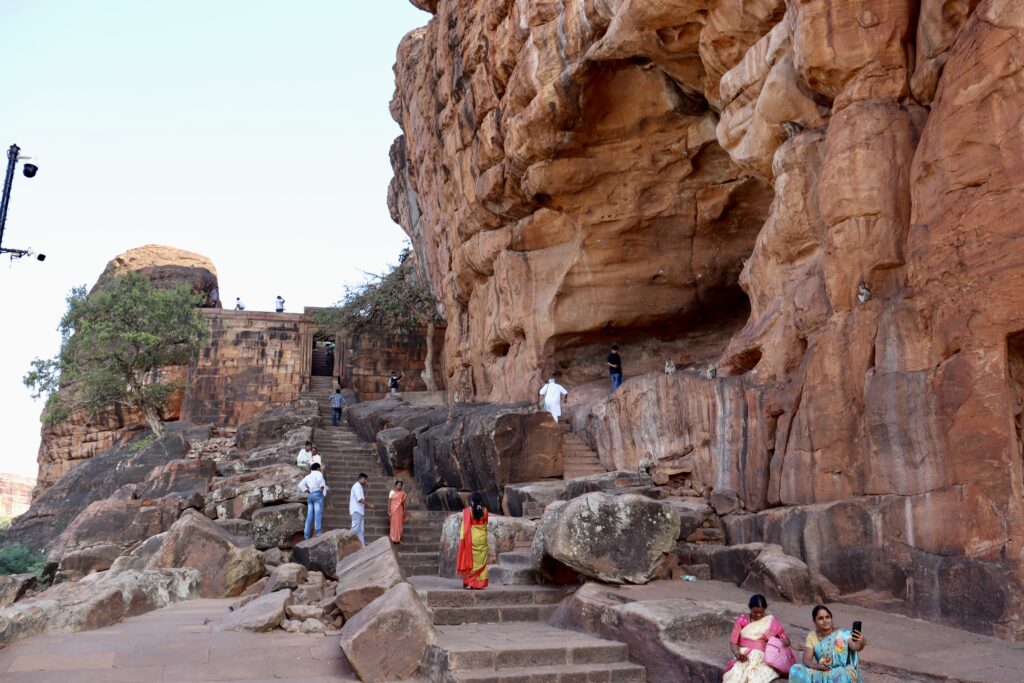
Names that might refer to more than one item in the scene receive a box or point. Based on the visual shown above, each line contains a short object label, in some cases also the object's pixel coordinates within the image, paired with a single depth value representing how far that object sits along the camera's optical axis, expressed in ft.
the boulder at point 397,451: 59.82
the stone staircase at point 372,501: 43.57
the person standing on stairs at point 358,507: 44.80
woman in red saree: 29.01
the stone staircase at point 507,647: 21.11
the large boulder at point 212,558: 40.04
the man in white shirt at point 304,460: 56.90
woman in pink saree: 18.39
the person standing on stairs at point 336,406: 85.35
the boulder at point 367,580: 26.73
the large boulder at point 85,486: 68.13
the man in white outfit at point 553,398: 53.42
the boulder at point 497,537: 33.99
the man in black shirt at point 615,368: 55.01
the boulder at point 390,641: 21.77
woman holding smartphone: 17.34
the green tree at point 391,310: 102.94
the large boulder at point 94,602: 26.35
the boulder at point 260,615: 26.55
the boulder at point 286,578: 32.48
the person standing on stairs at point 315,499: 47.37
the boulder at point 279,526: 48.78
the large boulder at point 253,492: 51.19
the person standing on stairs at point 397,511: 42.34
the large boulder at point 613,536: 26.78
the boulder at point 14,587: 41.19
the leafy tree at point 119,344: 84.89
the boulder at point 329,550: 37.11
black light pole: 40.11
